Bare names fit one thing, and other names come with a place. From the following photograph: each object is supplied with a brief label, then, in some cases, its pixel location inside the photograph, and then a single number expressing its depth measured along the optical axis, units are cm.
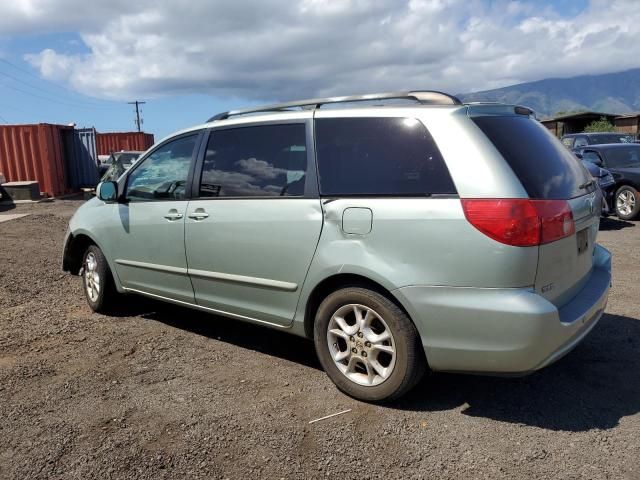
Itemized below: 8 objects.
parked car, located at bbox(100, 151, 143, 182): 1647
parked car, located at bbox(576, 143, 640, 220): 1104
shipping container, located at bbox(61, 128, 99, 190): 1944
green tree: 3607
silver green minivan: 283
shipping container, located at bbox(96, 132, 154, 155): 2975
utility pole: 6969
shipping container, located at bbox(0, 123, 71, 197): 1783
